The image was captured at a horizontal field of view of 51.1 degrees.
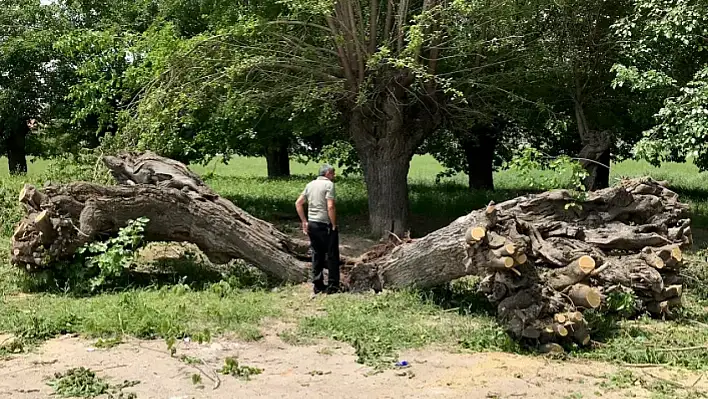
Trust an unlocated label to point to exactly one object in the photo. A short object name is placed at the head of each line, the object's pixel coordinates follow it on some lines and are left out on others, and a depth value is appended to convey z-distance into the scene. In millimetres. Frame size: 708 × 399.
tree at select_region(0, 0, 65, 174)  23641
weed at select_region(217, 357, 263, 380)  5895
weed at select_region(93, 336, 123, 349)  6625
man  8625
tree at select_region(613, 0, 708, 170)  7879
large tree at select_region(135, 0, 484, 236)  11297
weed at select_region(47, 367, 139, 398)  5445
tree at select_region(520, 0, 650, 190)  12203
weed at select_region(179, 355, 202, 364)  6176
